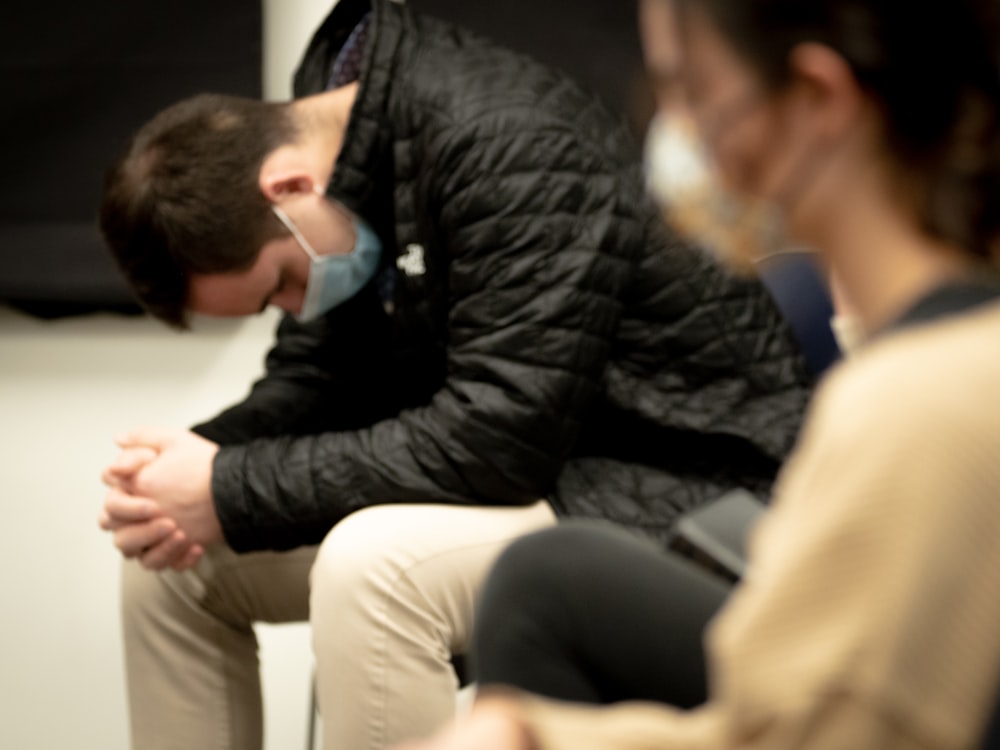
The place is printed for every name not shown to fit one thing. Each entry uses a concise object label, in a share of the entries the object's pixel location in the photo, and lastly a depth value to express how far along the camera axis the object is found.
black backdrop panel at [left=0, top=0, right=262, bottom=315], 4.49
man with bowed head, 3.87
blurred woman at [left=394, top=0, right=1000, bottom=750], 2.36
